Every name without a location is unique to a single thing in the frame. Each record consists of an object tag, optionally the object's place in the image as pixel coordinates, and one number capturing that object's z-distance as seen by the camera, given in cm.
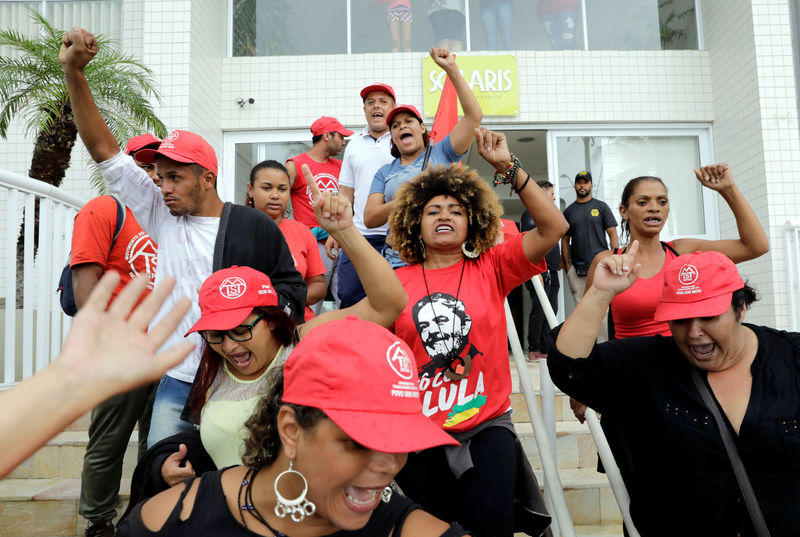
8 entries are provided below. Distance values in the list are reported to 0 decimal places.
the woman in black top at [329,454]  138
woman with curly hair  242
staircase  344
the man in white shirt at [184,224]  266
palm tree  701
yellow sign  847
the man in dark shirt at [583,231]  717
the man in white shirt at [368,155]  439
